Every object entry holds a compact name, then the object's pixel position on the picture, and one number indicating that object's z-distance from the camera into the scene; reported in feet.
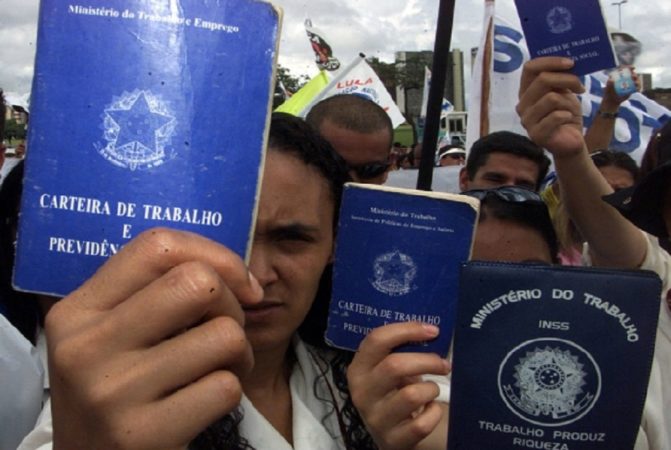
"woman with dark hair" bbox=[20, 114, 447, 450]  2.07
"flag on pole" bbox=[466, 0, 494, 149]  13.02
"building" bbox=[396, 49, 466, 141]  120.88
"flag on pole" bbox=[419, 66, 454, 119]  40.43
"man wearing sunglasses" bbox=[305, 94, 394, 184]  9.46
